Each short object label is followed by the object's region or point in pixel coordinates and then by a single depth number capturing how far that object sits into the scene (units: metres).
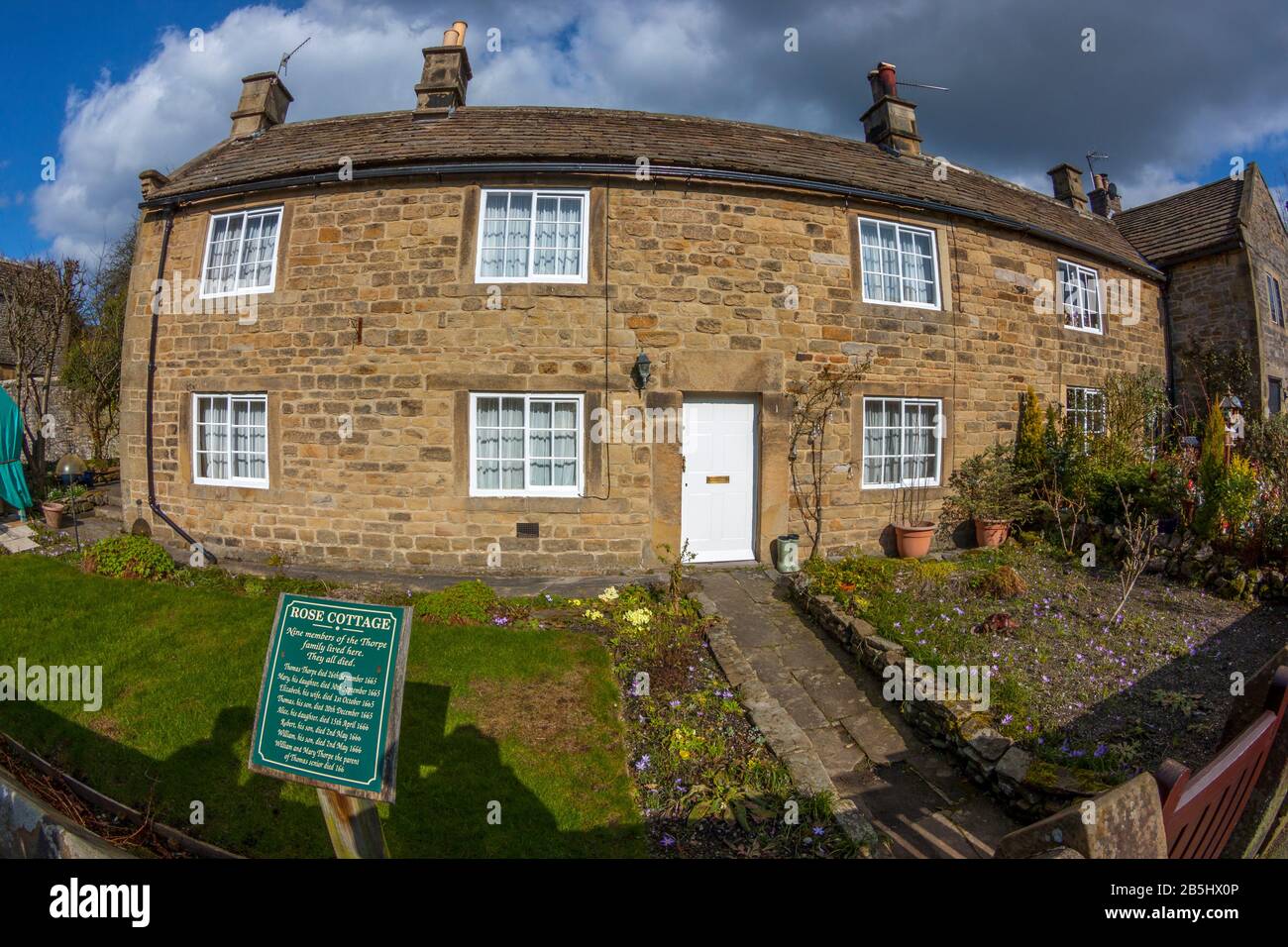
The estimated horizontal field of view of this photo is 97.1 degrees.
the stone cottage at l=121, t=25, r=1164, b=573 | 8.52
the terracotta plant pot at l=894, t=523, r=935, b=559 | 9.25
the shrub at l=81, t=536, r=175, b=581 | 8.15
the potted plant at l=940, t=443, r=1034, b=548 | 9.77
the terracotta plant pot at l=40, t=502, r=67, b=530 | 10.80
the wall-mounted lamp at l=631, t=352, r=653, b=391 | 8.27
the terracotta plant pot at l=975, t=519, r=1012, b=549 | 9.66
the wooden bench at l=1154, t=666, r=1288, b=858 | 1.99
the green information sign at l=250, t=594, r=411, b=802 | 2.65
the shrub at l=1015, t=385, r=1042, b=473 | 10.35
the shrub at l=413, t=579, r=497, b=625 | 6.81
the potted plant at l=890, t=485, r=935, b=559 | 9.27
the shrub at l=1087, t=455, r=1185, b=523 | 8.48
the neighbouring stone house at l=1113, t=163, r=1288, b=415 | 13.05
